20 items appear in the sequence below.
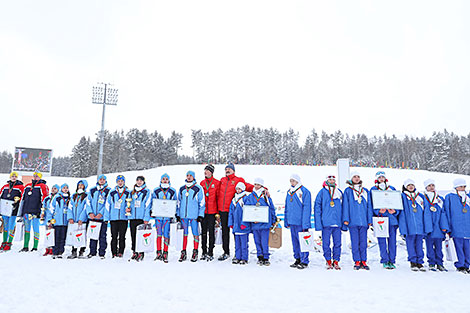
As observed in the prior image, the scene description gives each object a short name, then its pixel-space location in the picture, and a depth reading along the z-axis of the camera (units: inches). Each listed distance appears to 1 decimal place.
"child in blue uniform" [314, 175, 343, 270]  231.3
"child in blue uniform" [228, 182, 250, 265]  242.7
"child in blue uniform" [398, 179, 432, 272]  227.3
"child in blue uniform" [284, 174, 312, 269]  238.2
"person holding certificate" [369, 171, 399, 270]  231.5
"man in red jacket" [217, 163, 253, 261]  256.1
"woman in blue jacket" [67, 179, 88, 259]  263.4
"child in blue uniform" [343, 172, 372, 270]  229.3
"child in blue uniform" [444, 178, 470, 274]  224.7
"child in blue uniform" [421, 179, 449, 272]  230.7
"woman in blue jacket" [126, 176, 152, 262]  257.9
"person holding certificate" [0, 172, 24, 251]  284.4
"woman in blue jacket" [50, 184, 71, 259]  261.6
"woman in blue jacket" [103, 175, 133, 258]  257.3
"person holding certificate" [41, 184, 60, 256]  266.7
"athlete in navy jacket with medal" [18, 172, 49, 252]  282.6
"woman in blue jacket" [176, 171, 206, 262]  250.4
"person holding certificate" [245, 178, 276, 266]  241.6
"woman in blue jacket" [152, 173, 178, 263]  248.2
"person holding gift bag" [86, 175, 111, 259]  259.4
